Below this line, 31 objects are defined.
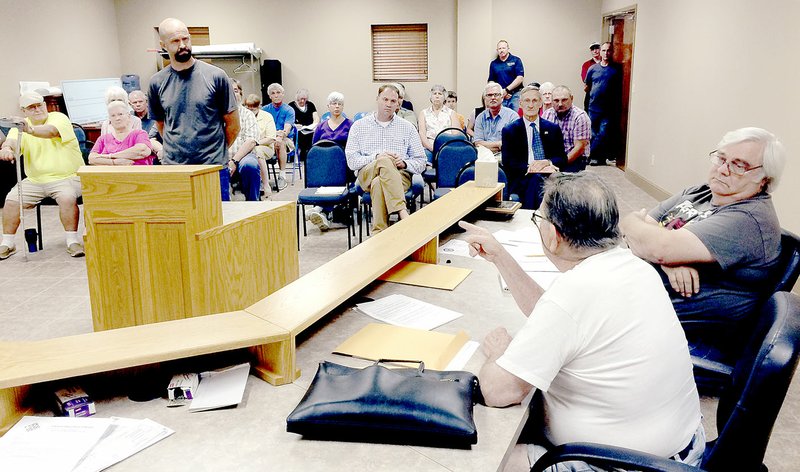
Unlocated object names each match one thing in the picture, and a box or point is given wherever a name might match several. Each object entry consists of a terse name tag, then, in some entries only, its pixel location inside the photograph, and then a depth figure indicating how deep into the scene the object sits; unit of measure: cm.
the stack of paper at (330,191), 511
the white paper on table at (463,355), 167
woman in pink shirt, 493
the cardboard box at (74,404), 138
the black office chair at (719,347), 211
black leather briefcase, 128
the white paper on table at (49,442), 120
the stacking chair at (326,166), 538
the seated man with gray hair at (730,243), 212
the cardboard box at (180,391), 146
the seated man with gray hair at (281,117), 848
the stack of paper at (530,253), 247
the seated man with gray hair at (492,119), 642
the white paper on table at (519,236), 298
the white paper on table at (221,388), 144
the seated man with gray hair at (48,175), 518
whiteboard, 937
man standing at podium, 358
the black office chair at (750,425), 124
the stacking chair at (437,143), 589
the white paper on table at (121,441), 121
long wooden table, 138
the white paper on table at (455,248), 282
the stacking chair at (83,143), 710
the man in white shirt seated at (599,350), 133
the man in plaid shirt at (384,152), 497
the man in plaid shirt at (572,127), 544
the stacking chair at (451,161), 529
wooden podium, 268
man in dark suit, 479
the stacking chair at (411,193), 514
